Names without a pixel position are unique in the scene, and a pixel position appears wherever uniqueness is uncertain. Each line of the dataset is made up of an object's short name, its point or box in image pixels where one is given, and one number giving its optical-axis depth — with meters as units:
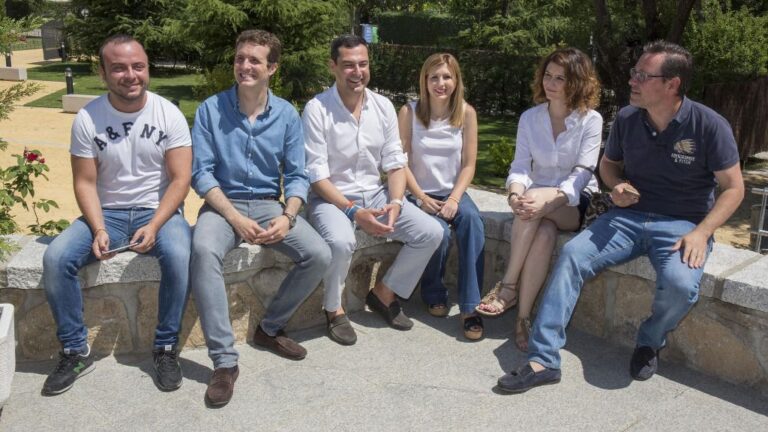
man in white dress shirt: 3.98
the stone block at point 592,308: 4.06
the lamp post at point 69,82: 15.70
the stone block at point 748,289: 3.34
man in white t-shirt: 3.36
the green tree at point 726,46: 11.09
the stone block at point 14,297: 3.49
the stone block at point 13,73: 20.08
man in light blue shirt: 3.70
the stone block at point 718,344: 3.49
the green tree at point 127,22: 22.78
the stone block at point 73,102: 14.73
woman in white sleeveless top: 4.22
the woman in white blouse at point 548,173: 3.96
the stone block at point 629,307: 3.86
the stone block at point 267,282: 3.91
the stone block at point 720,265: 3.50
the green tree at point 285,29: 13.95
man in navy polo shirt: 3.50
